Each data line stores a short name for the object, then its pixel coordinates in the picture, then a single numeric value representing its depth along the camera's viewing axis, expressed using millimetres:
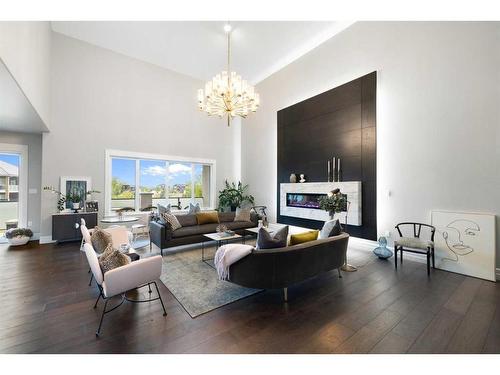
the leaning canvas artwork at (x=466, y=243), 3174
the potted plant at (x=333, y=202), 3768
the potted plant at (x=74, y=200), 5277
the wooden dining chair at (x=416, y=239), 3441
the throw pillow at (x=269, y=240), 2531
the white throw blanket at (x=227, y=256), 2436
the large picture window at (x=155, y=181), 6180
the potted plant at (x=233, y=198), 7711
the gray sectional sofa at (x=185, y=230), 4246
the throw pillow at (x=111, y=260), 2168
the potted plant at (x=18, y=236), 4688
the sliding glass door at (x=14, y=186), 5316
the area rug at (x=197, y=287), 2461
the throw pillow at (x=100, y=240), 2920
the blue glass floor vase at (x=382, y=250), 3973
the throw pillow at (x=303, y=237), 2768
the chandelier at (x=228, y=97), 4211
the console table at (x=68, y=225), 4980
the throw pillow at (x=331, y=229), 3150
